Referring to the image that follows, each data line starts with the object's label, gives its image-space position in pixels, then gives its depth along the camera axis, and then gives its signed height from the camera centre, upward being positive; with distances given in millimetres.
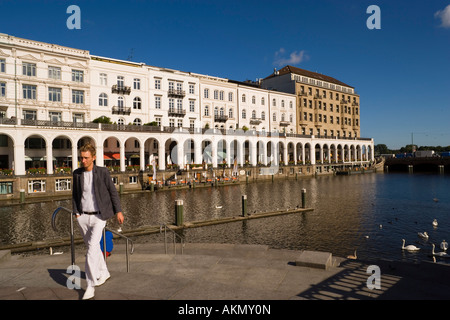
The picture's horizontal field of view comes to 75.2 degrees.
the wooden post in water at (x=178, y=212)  17833 -3184
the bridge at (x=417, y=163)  84294 -2870
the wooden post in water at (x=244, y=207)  20641 -3410
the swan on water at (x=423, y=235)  15997 -4488
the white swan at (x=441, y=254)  13289 -4601
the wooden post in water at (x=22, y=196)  28953 -3149
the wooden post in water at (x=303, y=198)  24375 -3418
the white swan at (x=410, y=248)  14292 -4589
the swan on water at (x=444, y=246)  13929 -4410
